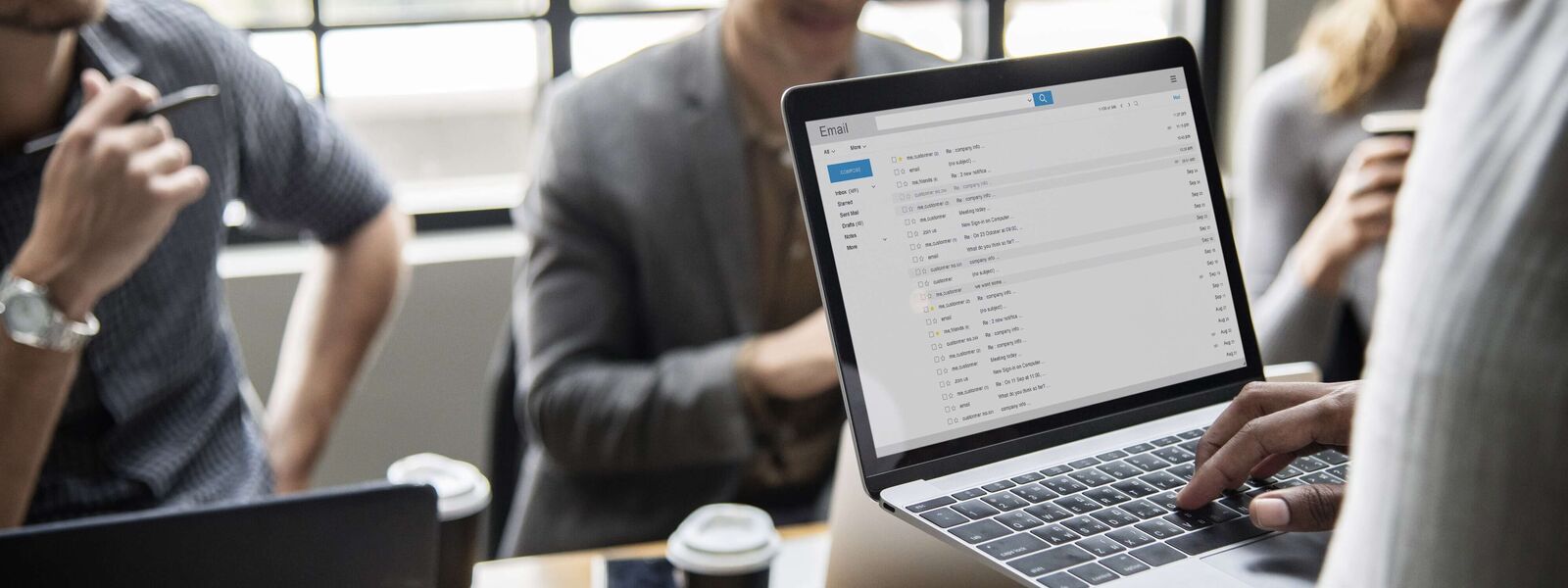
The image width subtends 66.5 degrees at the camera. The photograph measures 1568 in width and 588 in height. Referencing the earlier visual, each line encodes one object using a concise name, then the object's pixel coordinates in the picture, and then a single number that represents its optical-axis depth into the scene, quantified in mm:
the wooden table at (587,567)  951
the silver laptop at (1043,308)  647
